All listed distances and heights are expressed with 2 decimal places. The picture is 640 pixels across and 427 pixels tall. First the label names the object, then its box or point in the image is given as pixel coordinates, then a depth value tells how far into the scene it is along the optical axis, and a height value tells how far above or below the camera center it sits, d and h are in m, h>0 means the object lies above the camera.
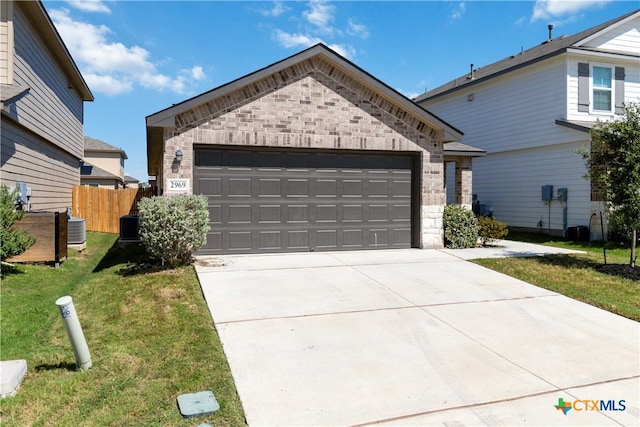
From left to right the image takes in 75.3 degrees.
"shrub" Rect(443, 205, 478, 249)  11.53 -0.66
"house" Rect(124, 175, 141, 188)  53.79 +3.22
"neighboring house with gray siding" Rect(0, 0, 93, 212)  9.38 +2.78
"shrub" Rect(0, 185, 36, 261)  7.44 -0.53
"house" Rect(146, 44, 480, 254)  9.69 +1.20
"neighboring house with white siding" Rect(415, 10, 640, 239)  14.53 +3.46
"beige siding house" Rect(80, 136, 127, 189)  35.59 +4.37
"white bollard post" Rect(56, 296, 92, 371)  3.79 -1.21
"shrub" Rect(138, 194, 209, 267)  7.85 -0.39
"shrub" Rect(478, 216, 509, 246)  11.82 -0.67
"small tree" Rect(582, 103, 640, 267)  8.27 +0.87
